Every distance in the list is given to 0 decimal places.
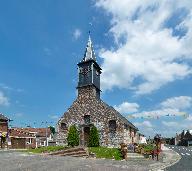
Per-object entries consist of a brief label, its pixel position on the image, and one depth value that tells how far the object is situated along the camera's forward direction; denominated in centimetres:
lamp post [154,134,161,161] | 1748
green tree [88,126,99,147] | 2225
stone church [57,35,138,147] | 2239
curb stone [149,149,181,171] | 1238
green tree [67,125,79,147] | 2264
